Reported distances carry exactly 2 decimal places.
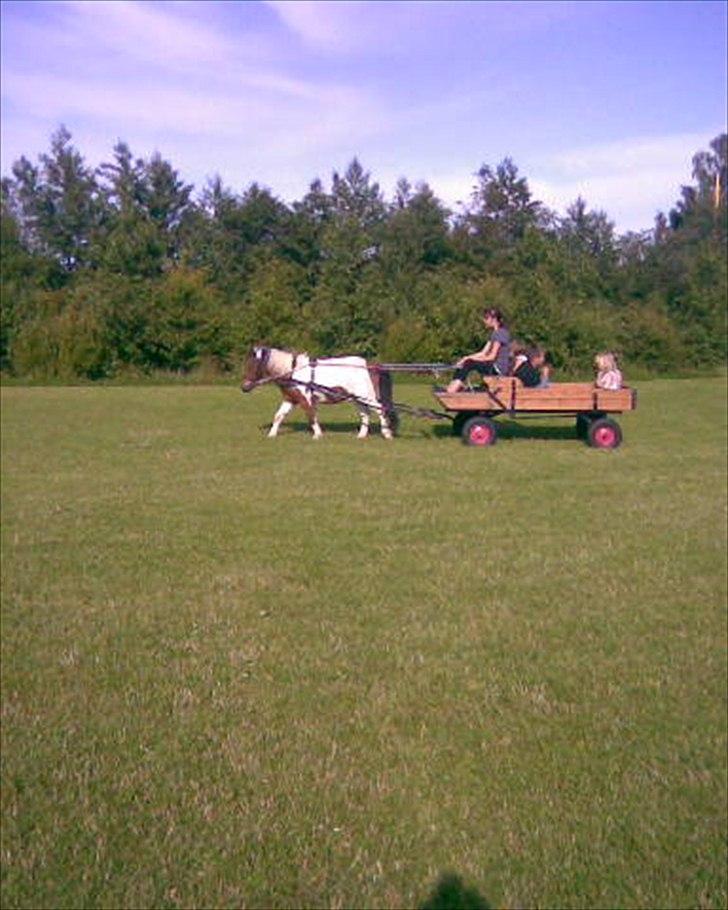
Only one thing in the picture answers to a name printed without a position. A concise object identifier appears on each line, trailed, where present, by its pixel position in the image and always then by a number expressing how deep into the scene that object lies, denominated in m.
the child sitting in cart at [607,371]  12.93
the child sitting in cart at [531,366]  15.70
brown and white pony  17.66
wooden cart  16.59
